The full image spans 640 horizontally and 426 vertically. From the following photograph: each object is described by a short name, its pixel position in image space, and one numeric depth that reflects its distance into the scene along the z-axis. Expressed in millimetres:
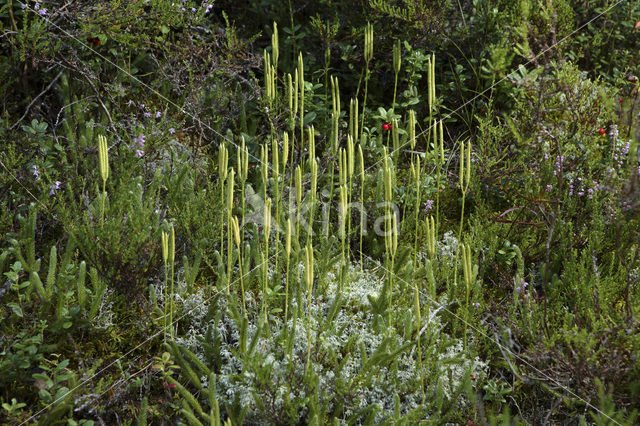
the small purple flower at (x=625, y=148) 3587
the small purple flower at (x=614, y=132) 3528
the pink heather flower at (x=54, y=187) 3260
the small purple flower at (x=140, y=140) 3669
